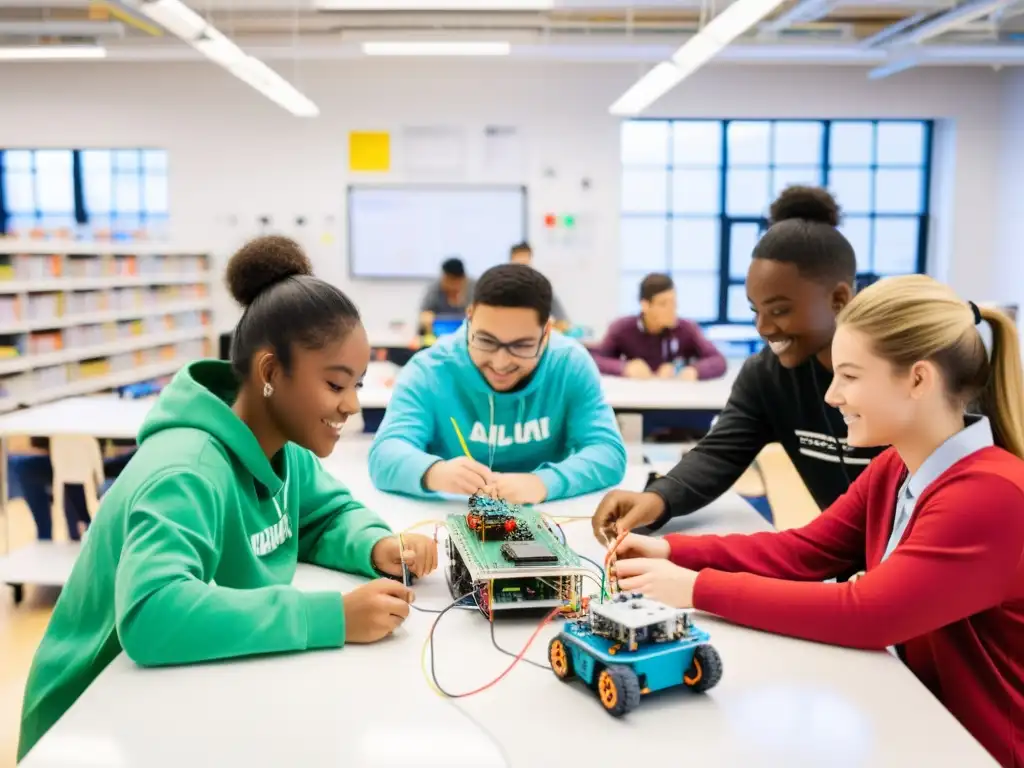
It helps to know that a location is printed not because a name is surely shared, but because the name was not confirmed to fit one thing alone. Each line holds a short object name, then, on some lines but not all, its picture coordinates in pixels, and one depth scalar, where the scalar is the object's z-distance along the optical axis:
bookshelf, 5.77
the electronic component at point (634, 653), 1.06
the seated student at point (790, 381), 1.99
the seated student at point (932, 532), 1.19
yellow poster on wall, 8.55
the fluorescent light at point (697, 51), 3.77
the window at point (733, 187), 8.82
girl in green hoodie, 1.18
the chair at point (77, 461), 3.23
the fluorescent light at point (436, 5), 6.57
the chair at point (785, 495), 4.06
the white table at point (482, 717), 0.99
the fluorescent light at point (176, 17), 4.01
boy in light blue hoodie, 2.19
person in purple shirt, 4.98
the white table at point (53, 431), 3.36
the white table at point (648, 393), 3.79
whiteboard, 8.59
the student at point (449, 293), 7.04
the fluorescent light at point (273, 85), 5.51
